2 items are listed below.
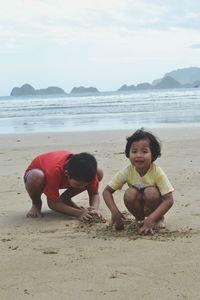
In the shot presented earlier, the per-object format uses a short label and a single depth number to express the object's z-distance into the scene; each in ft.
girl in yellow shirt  12.05
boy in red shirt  13.21
